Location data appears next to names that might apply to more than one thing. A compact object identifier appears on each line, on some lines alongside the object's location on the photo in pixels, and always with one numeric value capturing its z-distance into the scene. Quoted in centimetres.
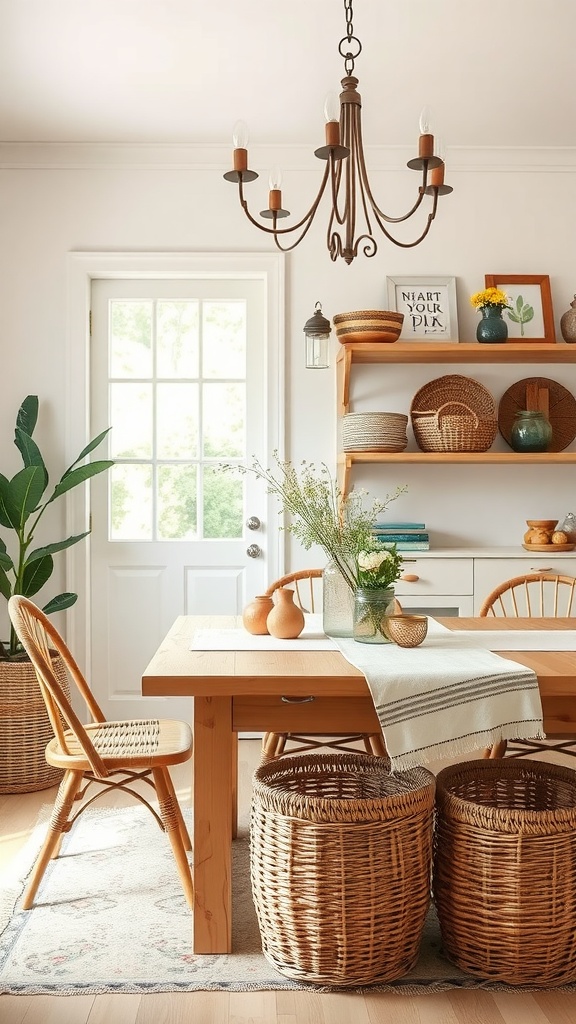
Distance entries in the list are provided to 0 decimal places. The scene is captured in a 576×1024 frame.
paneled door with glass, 424
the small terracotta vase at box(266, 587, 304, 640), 249
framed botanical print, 417
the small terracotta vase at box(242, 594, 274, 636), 258
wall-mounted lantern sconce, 387
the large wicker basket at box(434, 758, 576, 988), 203
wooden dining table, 213
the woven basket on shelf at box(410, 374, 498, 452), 393
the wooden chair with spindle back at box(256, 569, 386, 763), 288
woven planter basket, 347
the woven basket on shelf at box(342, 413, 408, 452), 387
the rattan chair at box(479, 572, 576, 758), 382
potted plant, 348
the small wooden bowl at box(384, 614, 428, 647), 233
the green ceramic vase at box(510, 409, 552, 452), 403
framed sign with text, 415
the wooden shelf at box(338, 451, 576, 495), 387
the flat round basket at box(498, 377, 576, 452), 420
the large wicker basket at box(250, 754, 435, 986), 201
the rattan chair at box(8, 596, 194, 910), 237
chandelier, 210
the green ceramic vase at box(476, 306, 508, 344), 399
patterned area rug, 208
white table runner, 199
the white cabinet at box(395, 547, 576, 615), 385
